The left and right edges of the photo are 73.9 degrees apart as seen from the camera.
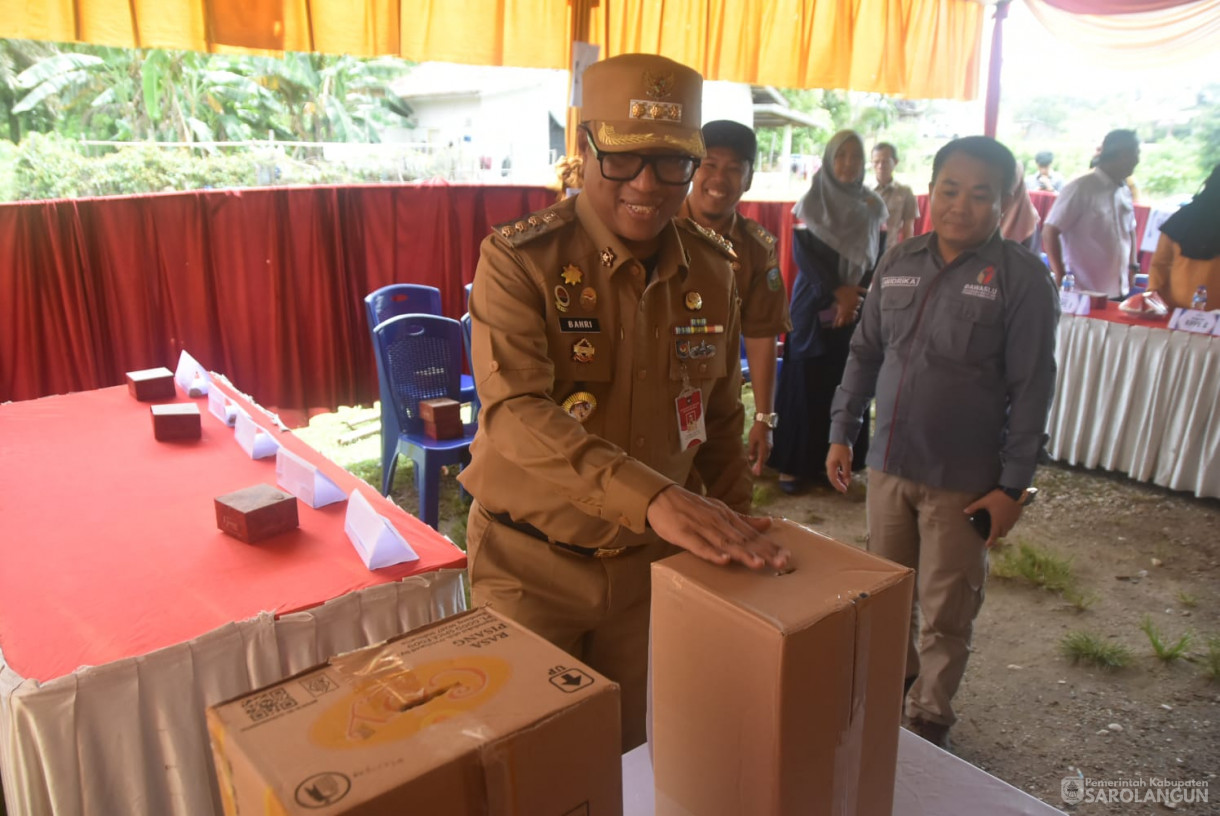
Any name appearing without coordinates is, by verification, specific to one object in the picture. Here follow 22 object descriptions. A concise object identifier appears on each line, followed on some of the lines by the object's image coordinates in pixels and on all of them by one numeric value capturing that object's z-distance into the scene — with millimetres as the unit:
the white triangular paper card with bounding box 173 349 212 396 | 3000
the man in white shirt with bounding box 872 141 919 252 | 4867
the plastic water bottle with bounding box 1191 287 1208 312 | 4008
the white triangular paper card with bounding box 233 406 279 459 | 2420
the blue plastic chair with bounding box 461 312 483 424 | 3957
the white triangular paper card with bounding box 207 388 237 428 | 2701
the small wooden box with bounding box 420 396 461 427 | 3488
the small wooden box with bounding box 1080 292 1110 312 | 4609
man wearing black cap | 2498
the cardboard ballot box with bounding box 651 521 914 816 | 825
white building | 13320
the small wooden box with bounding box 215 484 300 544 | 1887
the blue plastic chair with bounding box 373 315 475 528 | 3541
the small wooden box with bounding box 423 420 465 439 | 3541
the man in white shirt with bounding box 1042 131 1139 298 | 4613
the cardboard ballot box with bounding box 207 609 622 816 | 623
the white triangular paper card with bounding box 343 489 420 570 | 1794
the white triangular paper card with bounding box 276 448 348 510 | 2111
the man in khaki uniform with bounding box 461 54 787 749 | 1296
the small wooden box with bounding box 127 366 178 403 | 2967
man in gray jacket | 2039
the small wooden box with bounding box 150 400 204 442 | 2549
